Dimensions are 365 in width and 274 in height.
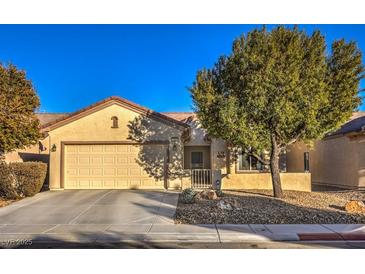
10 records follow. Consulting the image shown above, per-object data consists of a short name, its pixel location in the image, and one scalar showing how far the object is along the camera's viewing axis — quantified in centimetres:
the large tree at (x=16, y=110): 1155
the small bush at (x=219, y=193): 1254
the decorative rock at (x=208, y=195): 1191
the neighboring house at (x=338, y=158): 1516
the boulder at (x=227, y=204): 1017
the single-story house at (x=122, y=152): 1463
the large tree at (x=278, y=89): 1040
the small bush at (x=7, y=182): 1223
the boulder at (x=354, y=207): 982
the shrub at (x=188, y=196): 1119
